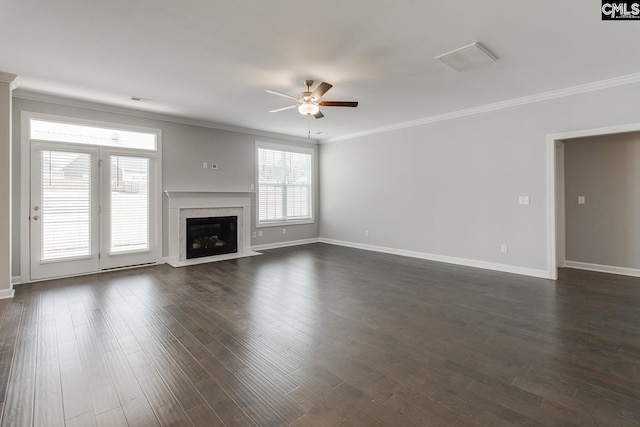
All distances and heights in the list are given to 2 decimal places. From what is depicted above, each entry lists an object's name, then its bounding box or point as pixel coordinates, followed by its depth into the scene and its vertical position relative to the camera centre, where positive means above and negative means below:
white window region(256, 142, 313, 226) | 7.36 +0.86
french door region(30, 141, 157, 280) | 4.55 +0.15
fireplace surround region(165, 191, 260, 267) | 5.82 +0.09
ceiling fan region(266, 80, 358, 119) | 3.90 +1.51
